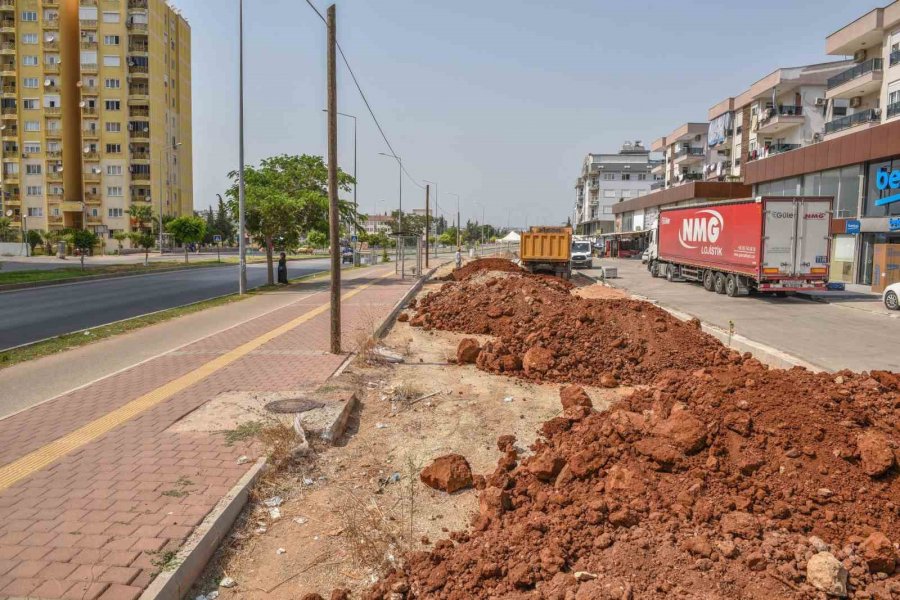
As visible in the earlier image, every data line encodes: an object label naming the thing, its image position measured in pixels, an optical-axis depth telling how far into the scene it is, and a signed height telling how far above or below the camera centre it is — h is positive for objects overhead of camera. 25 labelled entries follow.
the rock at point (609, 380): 10.29 -2.07
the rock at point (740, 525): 4.43 -1.87
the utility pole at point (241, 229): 23.06 +0.51
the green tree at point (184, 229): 53.28 +1.09
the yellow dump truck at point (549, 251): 32.41 -0.15
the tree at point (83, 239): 48.62 +0.16
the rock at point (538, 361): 10.54 -1.83
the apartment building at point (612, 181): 103.69 +10.90
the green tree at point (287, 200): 26.14 +1.74
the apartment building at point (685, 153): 69.31 +10.52
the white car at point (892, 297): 20.47 -1.37
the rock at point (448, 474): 5.91 -2.06
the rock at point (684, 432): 5.70 -1.62
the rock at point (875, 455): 5.05 -1.57
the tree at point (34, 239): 75.94 +0.16
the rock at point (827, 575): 3.85 -1.91
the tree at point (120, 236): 75.31 +0.64
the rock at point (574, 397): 8.27 -1.90
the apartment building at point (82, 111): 80.44 +16.21
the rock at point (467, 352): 11.45 -1.85
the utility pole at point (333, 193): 11.15 +0.88
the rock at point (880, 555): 4.11 -1.90
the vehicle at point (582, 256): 45.38 -0.54
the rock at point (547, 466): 5.65 -1.89
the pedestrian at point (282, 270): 28.94 -1.16
